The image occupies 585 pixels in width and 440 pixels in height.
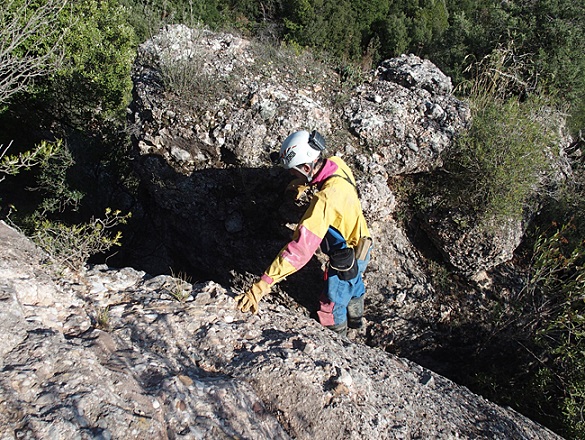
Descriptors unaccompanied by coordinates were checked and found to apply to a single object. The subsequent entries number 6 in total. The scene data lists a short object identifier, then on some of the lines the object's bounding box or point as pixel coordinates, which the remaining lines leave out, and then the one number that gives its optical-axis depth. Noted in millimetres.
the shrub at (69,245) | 3492
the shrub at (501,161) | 4898
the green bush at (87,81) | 6910
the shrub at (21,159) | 3464
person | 3441
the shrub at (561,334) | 4270
